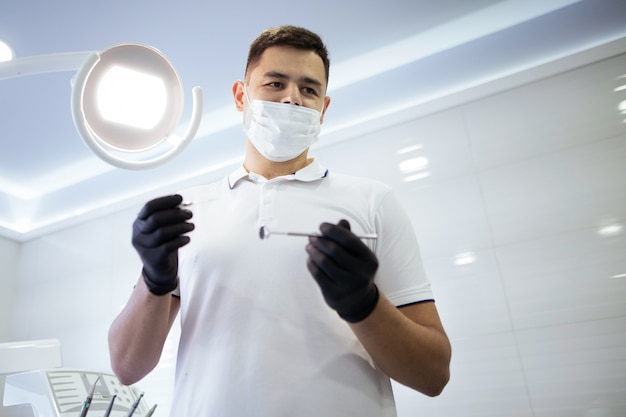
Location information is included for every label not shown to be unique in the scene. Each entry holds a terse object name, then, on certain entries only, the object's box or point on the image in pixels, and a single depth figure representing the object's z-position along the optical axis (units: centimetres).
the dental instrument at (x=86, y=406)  113
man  69
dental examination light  72
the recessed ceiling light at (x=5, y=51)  191
